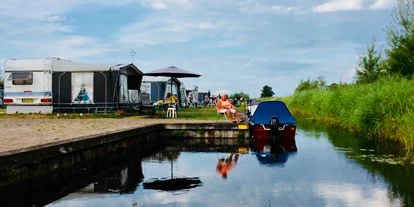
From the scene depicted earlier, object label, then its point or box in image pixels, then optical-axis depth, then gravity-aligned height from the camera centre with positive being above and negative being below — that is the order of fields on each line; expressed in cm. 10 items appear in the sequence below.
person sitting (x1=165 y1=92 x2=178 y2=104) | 1875 +8
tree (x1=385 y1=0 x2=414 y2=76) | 2281 +266
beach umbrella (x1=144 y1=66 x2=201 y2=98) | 1778 +106
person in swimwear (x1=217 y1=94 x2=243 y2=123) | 1470 -18
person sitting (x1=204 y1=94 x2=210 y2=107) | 4162 -3
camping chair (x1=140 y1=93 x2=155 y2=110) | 2434 +16
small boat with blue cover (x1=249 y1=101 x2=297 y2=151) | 1303 -60
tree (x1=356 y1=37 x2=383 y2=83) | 2941 +228
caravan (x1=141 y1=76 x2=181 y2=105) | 2912 +92
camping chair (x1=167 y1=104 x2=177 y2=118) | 1850 -36
